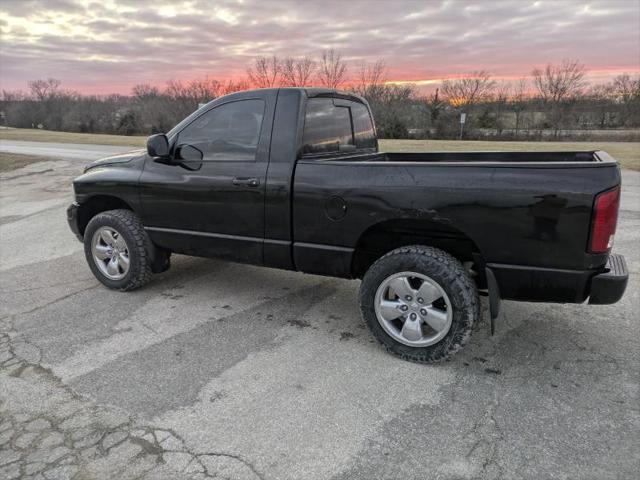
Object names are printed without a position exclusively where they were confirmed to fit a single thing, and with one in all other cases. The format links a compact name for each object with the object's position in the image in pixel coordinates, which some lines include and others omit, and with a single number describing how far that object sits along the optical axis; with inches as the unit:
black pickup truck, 118.9
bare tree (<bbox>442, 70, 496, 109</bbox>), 1666.6
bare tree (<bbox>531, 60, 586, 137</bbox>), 1599.4
